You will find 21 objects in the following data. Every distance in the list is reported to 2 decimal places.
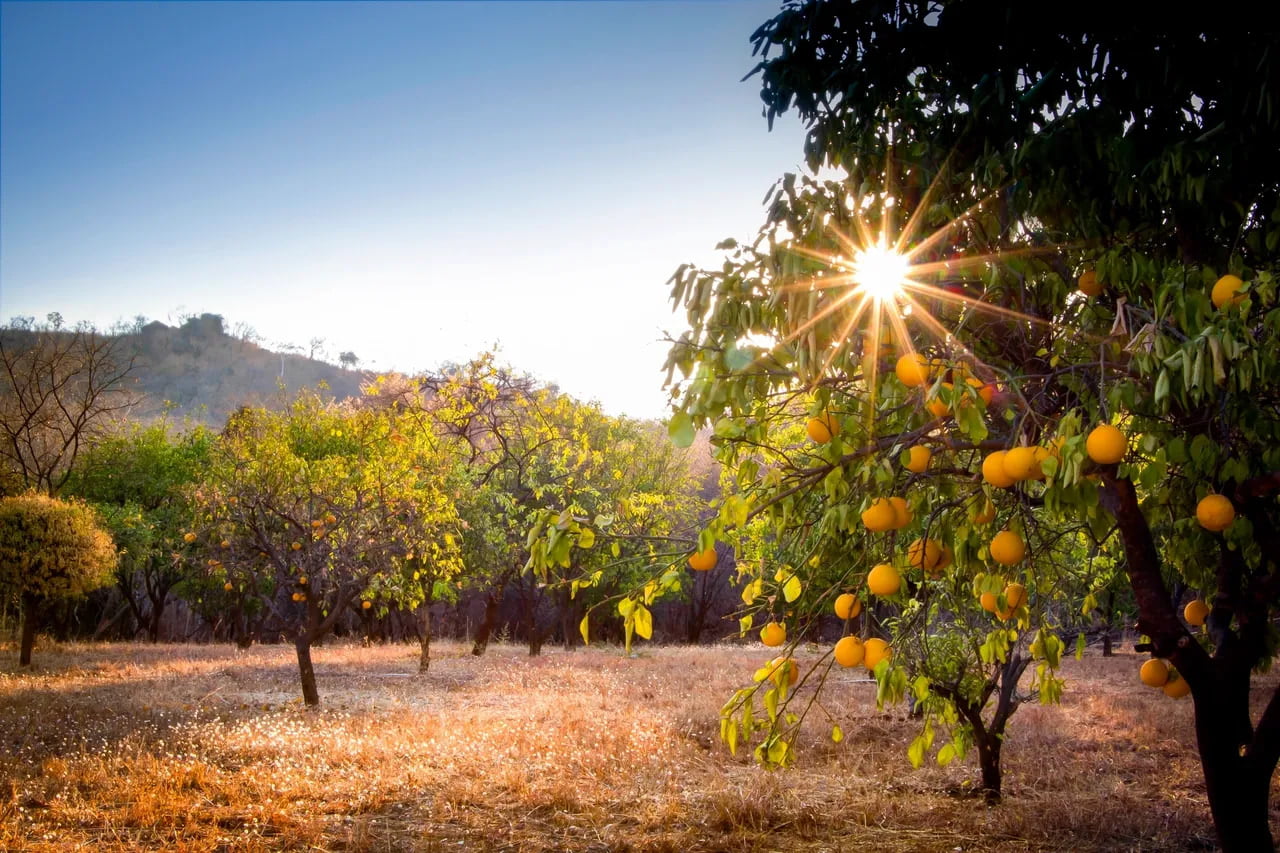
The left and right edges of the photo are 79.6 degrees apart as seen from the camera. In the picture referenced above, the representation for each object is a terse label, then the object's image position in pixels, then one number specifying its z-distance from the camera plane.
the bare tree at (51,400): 21.94
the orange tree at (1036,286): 2.14
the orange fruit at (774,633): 2.58
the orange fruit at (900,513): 2.23
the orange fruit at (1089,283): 2.89
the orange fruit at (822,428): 2.40
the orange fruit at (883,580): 2.21
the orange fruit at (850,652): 2.40
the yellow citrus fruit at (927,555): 2.51
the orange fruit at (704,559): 2.18
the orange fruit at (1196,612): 3.33
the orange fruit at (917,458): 2.30
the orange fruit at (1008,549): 2.21
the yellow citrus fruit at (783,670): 2.32
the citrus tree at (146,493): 21.06
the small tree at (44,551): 15.40
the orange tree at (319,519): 11.11
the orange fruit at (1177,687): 3.10
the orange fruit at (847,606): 2.56
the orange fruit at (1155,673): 3.12
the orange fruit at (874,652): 2.42
